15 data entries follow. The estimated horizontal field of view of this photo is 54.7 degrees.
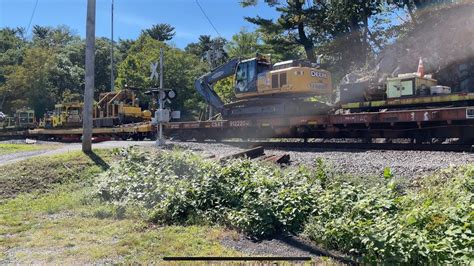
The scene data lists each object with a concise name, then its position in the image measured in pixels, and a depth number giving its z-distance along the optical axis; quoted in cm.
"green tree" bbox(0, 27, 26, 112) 5868
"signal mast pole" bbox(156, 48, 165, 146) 1631
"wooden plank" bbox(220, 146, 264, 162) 1108
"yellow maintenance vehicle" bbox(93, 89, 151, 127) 3056
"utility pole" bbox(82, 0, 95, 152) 1335
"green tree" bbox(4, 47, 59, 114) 5803
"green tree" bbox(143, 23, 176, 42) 8638
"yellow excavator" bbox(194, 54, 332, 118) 1762
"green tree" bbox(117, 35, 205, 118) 5088
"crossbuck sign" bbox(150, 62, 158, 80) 1764
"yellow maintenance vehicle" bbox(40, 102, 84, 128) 3438
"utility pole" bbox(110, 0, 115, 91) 5300
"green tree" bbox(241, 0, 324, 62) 3659
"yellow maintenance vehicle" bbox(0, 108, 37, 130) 4174
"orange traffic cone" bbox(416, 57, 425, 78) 1594
